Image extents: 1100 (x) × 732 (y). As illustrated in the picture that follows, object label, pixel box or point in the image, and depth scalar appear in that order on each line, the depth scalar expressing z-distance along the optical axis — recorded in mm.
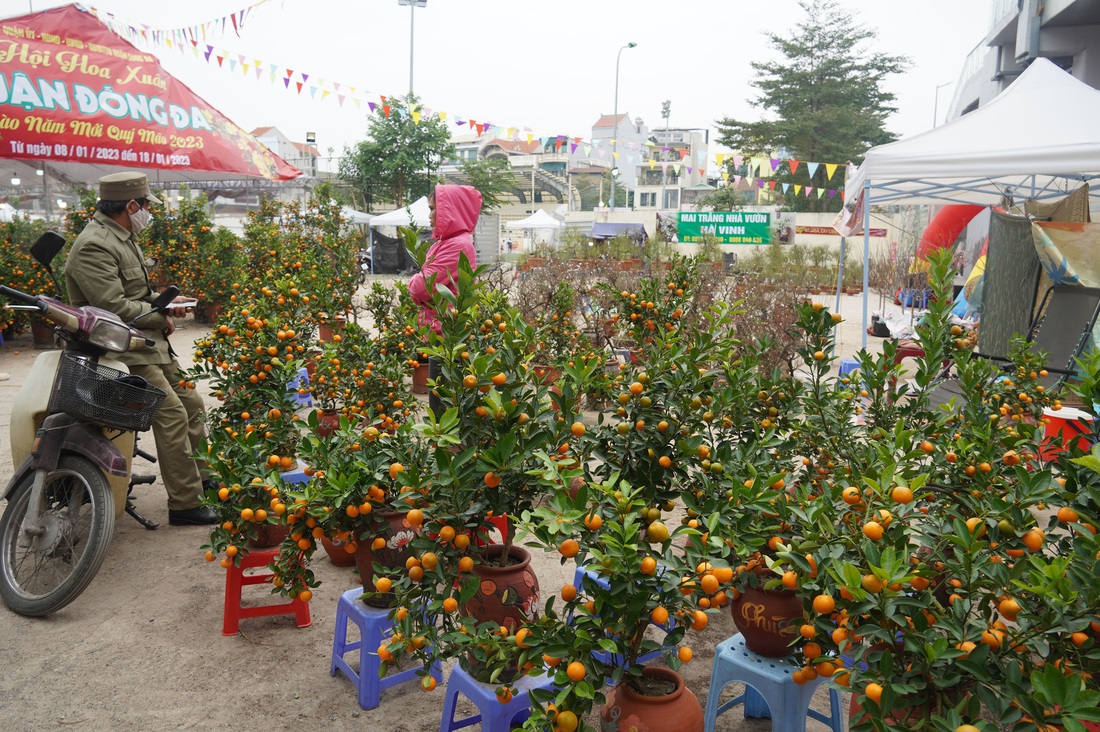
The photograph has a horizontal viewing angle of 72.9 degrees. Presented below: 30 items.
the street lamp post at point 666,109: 43984
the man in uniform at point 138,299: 3479
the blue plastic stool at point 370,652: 2430
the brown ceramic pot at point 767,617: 2125
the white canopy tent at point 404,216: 20000
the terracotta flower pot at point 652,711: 1823
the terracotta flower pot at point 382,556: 2506
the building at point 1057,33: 9867
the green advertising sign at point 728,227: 18438
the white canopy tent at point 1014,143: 5691
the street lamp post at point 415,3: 21156
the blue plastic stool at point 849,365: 7020
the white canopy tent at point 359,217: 24478
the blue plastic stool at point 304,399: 5695
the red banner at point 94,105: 6859
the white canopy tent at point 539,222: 26761
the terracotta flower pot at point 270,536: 3044
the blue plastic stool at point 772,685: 2037
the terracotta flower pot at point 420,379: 6473
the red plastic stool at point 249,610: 2873
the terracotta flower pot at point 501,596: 2129
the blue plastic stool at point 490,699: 2006
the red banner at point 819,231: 24906
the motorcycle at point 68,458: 2996
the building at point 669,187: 55094
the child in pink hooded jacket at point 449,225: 4410
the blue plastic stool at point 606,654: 2048
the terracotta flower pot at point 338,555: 3391
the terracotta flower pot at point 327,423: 4410
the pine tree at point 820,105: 30141
